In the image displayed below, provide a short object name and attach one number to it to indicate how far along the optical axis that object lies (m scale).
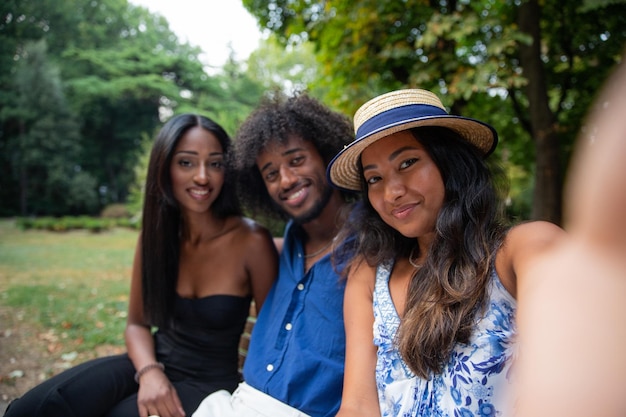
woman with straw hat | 0.74
